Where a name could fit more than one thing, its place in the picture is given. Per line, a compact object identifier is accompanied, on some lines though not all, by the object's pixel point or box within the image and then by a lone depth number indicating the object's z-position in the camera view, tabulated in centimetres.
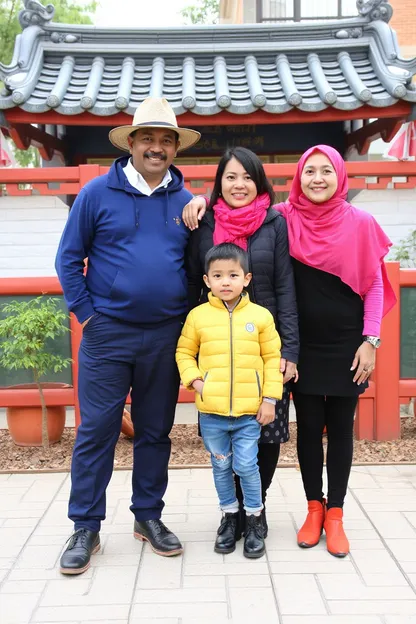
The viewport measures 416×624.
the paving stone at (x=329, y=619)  274
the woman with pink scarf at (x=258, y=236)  320
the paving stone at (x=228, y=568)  319
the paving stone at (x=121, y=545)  344
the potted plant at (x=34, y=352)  488
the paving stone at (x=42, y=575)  316
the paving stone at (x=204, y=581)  305
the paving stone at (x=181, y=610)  281
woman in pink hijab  321
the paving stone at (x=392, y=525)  362
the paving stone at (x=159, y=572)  308
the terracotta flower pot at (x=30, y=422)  527
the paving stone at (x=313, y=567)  318
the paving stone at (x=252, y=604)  279
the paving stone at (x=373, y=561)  320
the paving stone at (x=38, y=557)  331
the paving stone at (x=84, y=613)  279
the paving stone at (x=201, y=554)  332
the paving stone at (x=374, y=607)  282
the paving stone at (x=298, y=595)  284
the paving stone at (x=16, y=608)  280
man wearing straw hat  322
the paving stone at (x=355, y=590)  294
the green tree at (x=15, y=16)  1430
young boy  315
